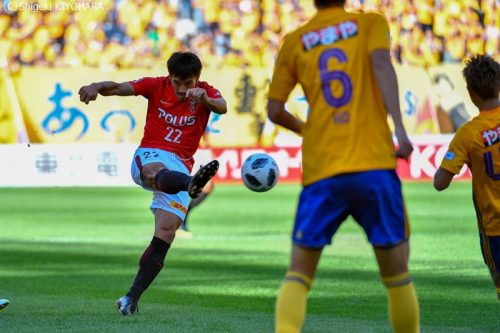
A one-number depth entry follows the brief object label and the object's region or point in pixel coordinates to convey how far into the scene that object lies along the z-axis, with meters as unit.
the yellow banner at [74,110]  51.16
